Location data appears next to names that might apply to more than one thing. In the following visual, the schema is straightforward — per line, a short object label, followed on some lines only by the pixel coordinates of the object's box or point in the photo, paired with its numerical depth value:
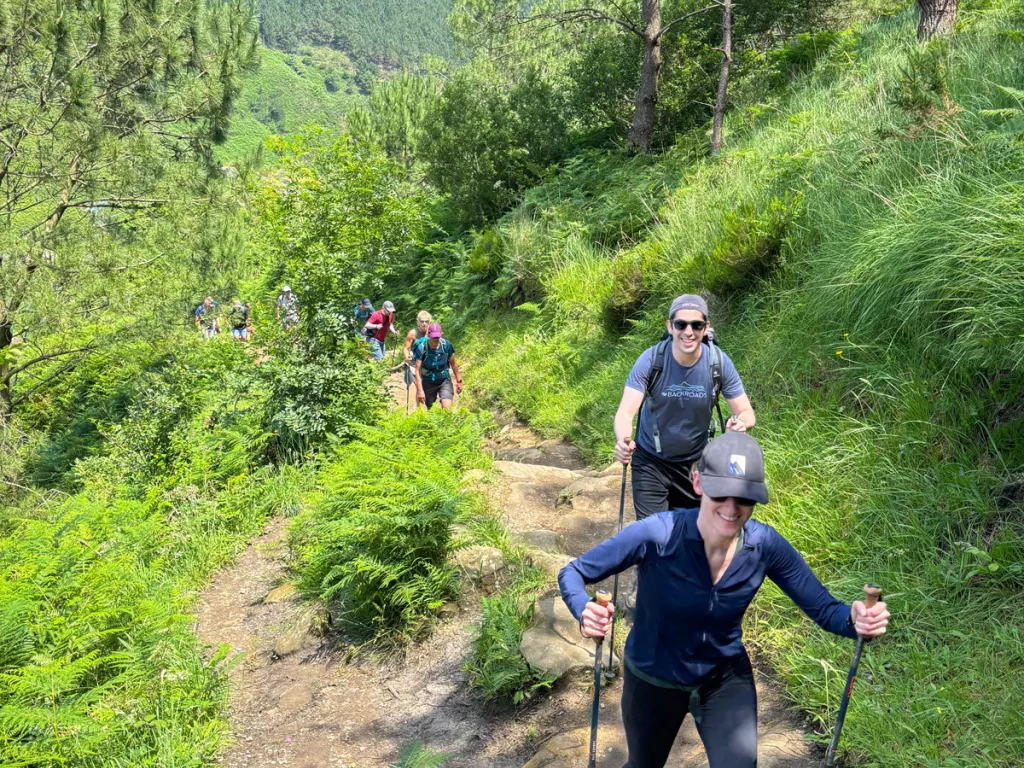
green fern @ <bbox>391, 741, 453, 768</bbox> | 3.85
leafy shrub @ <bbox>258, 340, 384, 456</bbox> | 9.59
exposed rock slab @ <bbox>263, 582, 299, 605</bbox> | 6.75
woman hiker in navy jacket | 2.53
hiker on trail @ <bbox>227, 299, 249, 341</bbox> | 17.78
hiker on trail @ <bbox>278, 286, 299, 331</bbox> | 10.39
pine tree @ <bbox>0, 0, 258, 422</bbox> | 13.65
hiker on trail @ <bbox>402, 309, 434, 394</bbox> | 9.48
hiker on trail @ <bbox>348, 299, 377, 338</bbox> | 11.33
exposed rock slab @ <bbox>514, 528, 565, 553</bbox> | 6.25
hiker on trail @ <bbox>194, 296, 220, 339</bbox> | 16.16
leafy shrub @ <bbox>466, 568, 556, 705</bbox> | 4.73
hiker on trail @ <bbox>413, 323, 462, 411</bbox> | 9.15
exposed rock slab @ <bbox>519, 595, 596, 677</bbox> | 4.75
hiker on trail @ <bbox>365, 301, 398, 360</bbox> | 12.92
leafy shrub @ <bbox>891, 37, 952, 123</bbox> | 5.80
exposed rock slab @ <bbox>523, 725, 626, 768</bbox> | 3.95
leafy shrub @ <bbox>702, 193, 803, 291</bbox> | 7.56
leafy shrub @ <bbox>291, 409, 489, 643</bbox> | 5.71
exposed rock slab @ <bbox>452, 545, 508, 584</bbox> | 5.96
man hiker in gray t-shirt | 4.11
